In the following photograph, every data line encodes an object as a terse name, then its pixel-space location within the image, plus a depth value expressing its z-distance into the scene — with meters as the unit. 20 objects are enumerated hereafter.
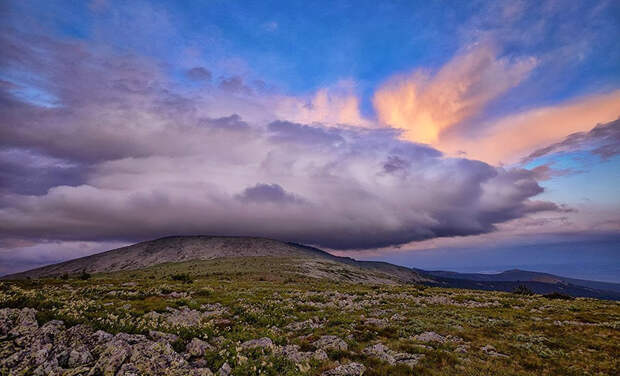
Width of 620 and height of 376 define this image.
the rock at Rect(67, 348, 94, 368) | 10.72
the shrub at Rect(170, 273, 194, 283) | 53.10
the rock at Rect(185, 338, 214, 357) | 13.31
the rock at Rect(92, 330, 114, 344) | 12.62
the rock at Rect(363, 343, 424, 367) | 13.93
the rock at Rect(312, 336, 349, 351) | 15.44
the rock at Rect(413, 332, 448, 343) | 17.73
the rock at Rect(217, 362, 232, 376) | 11.35
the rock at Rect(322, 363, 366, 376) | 11.88
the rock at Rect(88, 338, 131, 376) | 10.34
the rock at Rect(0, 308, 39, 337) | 11.83
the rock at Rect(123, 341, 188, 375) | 10.71
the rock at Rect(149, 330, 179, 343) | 14.23
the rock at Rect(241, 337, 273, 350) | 14.35
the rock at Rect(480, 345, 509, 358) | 15.39
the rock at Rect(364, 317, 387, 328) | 21.41
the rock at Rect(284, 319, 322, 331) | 20.22
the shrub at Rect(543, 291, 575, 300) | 46.02
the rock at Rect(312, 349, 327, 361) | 13.66
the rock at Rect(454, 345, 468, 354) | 15.80
